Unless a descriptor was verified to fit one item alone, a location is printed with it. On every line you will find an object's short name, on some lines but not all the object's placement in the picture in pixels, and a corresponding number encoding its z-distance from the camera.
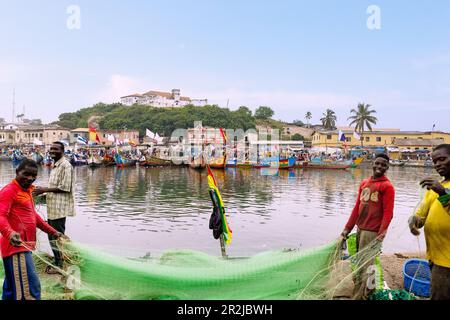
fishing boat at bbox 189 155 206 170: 32.25
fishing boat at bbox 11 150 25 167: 38.94
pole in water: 5.30
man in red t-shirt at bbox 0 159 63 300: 2.84
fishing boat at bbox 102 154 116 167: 36.21
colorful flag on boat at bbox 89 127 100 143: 34.95
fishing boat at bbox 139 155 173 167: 37.28
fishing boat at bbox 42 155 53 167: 36.90
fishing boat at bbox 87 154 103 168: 34.21
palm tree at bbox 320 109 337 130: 70.44
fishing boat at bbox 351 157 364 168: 36.94
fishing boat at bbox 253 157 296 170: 35.22
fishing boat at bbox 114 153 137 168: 35.77
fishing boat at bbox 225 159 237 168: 36.66
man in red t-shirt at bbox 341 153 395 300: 3.56
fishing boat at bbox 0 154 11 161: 49.92
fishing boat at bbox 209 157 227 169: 33.31
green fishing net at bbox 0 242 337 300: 3.44
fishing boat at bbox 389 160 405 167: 44.69
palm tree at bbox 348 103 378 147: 53.59
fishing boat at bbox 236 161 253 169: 35.91
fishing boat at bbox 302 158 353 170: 36.36
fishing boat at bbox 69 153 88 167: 37.05
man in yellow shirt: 2.45
